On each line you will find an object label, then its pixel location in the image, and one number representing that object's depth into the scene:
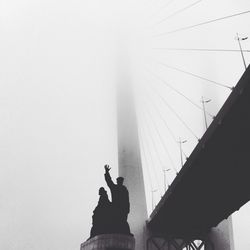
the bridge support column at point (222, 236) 30.67
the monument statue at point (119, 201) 12.45
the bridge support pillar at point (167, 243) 30.20
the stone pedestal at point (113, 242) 11.38
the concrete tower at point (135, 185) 29.39
